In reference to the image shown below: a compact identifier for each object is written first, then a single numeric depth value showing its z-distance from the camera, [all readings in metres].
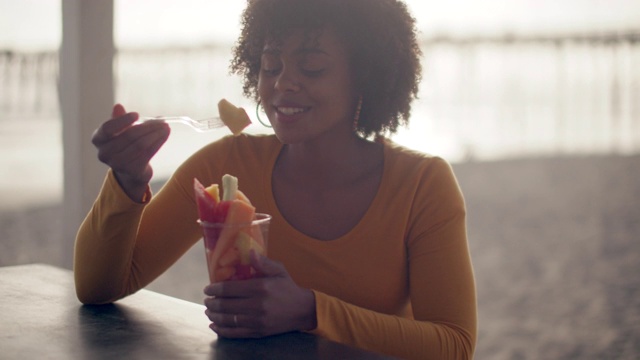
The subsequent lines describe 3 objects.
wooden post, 2.28
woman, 1.17
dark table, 0.99
